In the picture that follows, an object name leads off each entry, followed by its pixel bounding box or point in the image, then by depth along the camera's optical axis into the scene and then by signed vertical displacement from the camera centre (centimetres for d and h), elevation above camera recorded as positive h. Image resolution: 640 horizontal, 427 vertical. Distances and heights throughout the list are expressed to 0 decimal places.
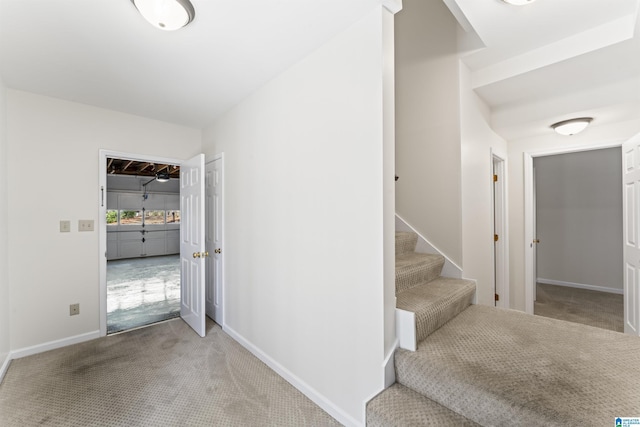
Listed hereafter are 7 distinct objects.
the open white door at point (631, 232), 251 -20
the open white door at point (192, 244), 296 -35
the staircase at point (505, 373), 115 -80
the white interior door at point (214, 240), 316 -32
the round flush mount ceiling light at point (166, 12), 144 +113
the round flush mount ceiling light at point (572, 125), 289 +95
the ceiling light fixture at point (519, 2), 161 +128
